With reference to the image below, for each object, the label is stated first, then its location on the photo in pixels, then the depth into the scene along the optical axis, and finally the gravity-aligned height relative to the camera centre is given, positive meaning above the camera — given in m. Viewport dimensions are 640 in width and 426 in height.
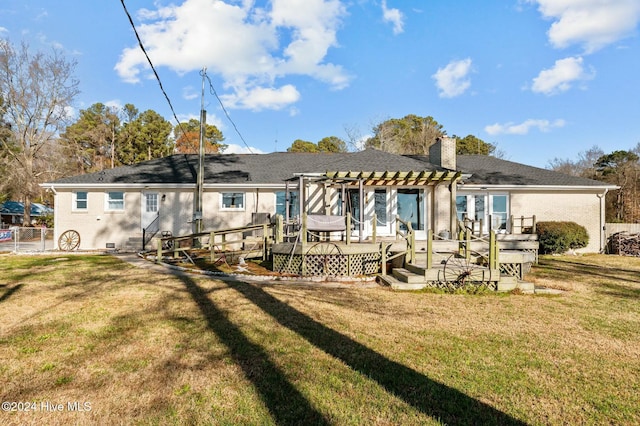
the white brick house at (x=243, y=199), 15.33 +0.78
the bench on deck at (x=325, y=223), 10.00 -0.20
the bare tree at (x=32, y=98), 26.22 +9.49
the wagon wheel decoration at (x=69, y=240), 15.28 -1.09
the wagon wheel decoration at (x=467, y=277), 7.90 -1.42
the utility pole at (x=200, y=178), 13.84 +1.65
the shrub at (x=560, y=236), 14.46 -0.87
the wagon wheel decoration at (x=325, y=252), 9.21 -0.98
